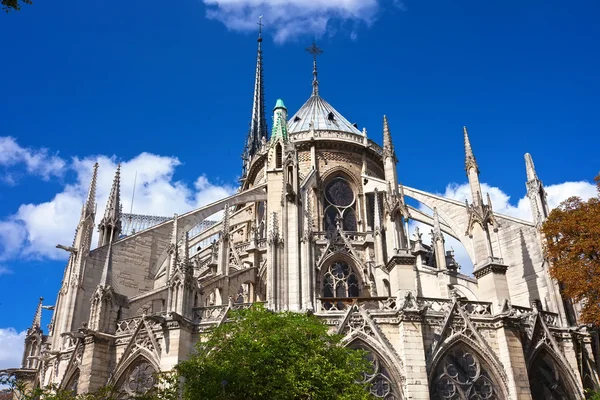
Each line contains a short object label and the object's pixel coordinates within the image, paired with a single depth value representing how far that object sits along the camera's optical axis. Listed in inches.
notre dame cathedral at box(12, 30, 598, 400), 781.3
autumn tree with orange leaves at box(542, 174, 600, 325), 802.2
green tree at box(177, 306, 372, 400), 569.6
